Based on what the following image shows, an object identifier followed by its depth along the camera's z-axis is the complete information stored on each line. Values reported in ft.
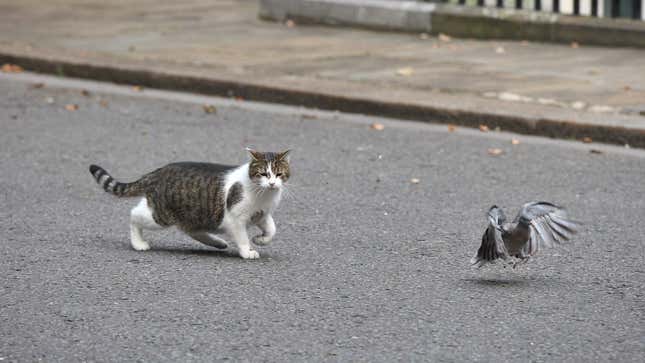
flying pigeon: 37.09
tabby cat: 40.32
